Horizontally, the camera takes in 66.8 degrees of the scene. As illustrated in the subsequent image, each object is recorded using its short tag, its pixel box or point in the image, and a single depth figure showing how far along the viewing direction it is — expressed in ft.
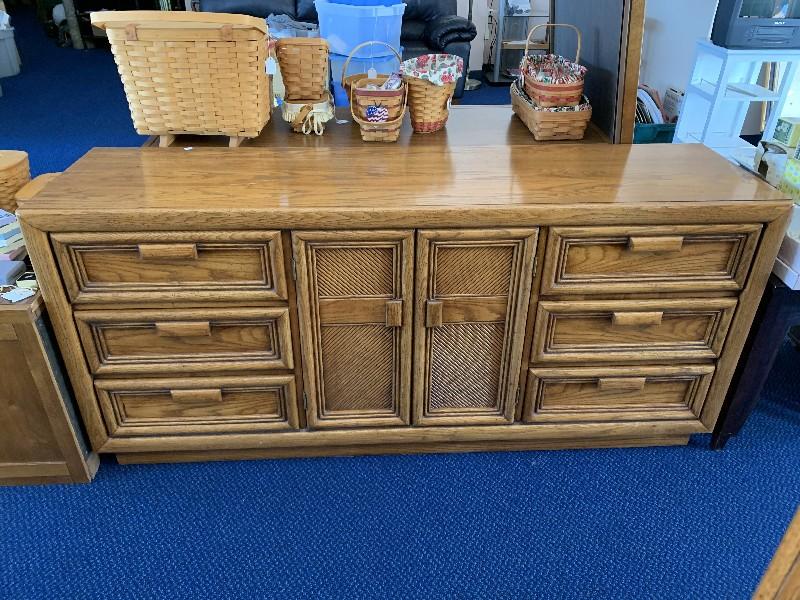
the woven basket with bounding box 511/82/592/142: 5.33
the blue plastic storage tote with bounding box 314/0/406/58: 6.13
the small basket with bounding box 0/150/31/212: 5.37
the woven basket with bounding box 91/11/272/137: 4.56
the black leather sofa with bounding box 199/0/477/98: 15.14
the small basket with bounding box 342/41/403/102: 5.57
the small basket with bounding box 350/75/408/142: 5.12
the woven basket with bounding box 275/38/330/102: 5.32
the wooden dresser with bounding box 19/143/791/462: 4.22
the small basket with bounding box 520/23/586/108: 5.31
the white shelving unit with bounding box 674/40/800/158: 9.59
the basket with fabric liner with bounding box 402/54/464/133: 5.24
